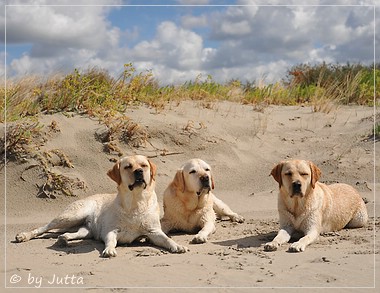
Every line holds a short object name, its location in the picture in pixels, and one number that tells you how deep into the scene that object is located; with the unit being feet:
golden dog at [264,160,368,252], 24.13
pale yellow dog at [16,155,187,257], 24.04
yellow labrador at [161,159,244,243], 25.86
